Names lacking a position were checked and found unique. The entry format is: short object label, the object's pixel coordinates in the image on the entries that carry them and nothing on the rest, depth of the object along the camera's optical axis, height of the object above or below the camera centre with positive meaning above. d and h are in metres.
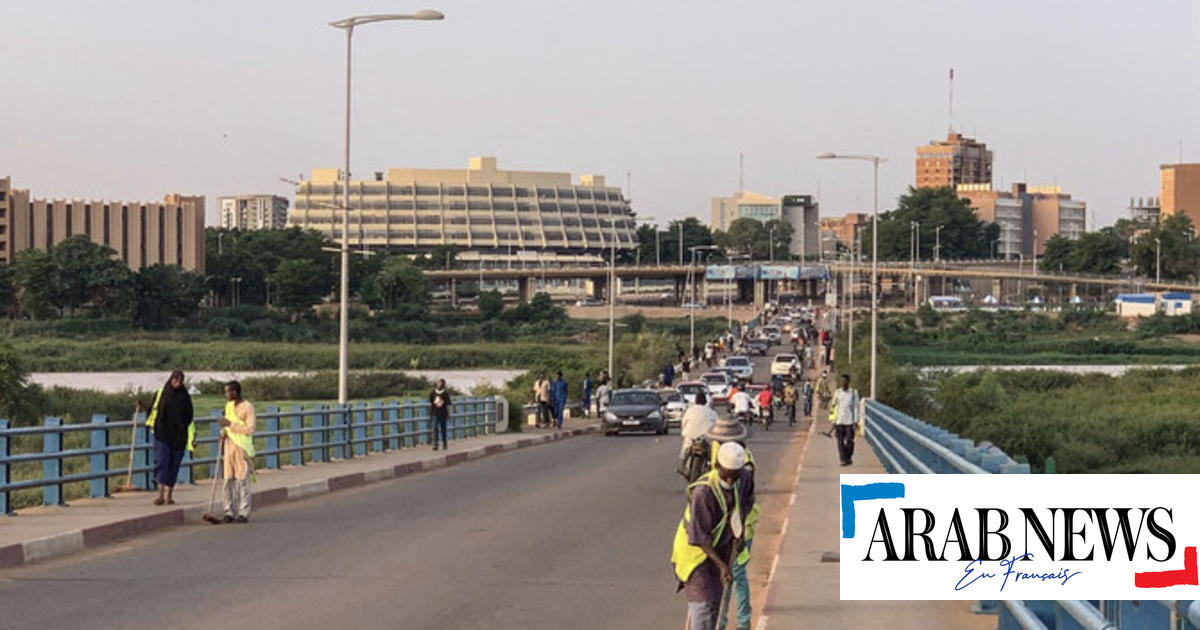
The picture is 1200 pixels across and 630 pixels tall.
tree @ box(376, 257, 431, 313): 168.12 +0.25
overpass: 192.62 +2.14
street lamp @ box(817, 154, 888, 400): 61.90 +1.42
